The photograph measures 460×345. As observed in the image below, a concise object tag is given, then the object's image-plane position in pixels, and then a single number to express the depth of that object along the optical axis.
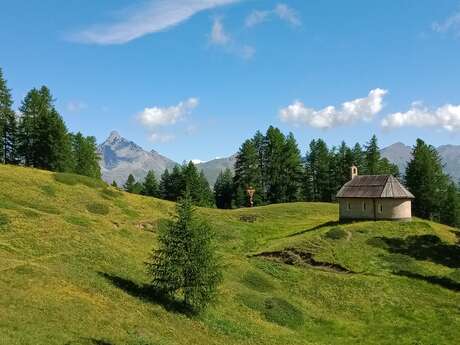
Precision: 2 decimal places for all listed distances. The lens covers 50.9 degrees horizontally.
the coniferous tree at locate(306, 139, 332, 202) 122.69
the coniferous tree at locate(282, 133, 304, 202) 119.88
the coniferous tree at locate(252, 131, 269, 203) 122.06
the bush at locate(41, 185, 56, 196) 60.16
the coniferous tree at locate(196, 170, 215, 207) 120.66
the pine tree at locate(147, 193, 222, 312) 33.12
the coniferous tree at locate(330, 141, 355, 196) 119.27
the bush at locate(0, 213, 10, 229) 40.81
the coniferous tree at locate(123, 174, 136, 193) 149.25
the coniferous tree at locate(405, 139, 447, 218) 104.19
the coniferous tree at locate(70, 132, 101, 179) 116.62
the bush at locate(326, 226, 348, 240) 58.88
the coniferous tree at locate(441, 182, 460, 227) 111.94
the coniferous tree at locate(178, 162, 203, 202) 119.12
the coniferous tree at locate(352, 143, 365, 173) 118.50
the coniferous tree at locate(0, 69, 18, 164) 91.84
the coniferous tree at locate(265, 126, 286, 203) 120.12
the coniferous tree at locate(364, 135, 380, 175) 117.62
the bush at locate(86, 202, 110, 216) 59.84
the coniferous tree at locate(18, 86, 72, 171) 93.56
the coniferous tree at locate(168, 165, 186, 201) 126.75
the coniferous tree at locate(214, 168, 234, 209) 135.50
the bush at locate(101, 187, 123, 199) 68.62
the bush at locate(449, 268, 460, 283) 48.47
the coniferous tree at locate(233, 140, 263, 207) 119.63
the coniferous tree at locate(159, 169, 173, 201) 135.79
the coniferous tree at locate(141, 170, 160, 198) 145.62
